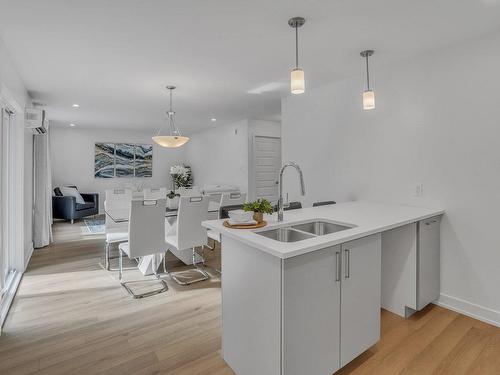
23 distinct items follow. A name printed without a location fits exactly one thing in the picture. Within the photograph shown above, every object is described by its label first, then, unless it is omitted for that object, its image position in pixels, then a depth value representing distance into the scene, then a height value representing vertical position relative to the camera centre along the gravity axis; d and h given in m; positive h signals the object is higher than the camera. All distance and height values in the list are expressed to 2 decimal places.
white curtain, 4.57 -0.16
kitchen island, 1.45 -0.60
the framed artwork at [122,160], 8.01 +0.64
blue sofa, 6.50 -0.57
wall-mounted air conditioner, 3.72 +0.82
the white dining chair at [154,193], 4.68 -0.18
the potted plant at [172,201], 3.96 -0.25
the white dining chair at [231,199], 4.00 -0.23
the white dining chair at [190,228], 3.24 -0.51
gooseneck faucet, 2.08 -0.19
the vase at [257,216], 1.95 -0.22
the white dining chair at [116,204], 3.93 -0.30
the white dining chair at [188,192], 5.22 -0.17
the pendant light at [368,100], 2.54 +0.71
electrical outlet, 2.79 -0.08
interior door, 6.29 +0.36
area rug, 5.64 -0.90
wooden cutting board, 1.84 -0.27
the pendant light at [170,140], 4.50 +0.65
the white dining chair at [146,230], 2.93 -0.48
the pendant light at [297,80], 1.99 +0.70
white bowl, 1.89 -0.22
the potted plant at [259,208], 1.94 -0.17
